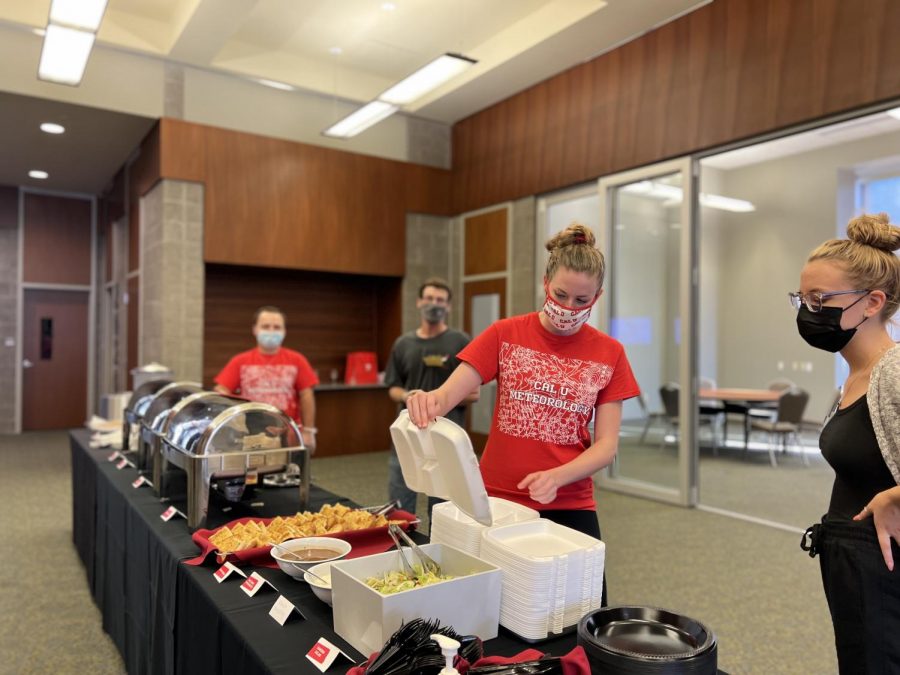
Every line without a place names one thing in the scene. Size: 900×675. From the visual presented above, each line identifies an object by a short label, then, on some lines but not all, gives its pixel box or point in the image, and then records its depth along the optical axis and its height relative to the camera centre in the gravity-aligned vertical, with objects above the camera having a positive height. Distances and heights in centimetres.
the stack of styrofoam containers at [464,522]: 142 -40
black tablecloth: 129 -65
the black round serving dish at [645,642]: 96 -47
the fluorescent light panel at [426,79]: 498 +212
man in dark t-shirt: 348 -8
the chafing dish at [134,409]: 345 -38
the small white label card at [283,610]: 137 -58
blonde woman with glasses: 124 -18
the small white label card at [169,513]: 219 -59
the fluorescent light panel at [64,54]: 444 +206
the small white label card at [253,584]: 153 -58
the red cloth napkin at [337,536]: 170 -56
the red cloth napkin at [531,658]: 100 -51
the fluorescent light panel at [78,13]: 408 +207
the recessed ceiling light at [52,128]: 675 +219
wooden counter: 720 -88
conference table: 717 -58
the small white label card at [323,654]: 118 -57
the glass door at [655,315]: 530 +26
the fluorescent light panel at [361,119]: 587 +208
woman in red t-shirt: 169 -11
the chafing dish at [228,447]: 210 -38
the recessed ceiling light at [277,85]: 683 +268
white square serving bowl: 113 -47
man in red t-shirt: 362 -21
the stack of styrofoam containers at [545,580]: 124 -46
